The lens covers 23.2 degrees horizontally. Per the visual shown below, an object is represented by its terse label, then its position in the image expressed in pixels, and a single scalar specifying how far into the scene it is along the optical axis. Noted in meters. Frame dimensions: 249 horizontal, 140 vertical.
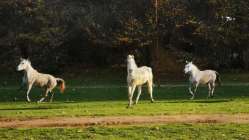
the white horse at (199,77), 36.50
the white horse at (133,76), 30.25
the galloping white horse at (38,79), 34.69
